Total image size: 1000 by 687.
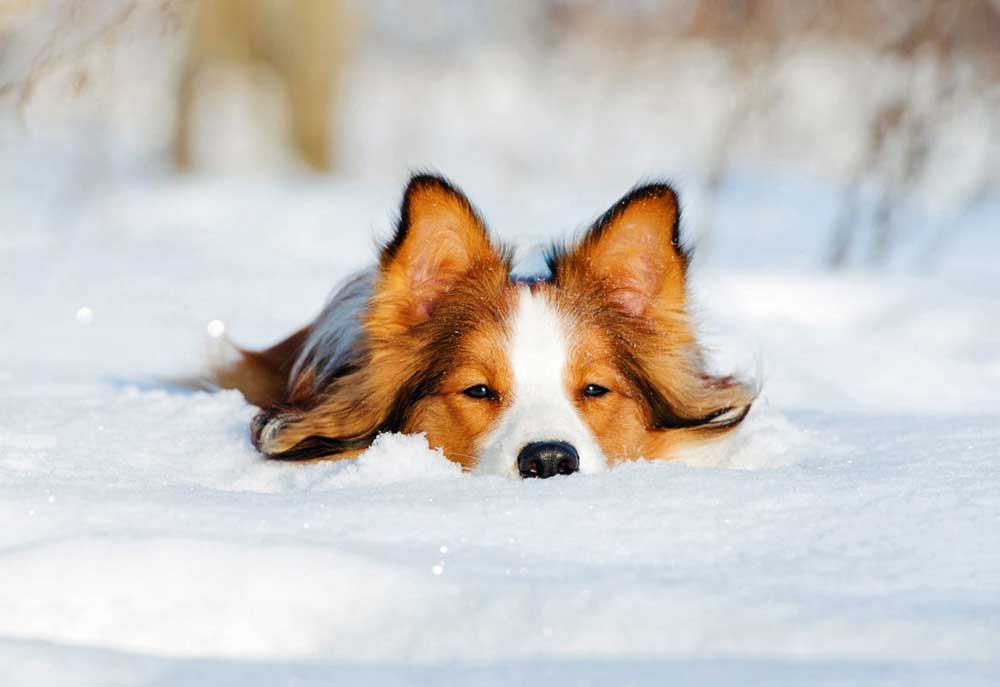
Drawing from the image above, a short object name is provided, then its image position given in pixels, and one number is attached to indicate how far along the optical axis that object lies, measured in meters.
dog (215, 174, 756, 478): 8.20
